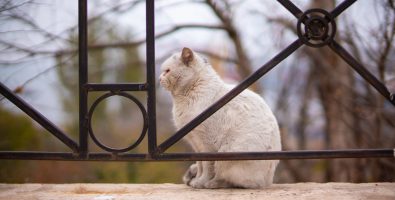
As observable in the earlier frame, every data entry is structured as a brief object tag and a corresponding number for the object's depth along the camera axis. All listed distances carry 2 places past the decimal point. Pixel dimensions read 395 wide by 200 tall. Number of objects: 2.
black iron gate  2.72
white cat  3.52
